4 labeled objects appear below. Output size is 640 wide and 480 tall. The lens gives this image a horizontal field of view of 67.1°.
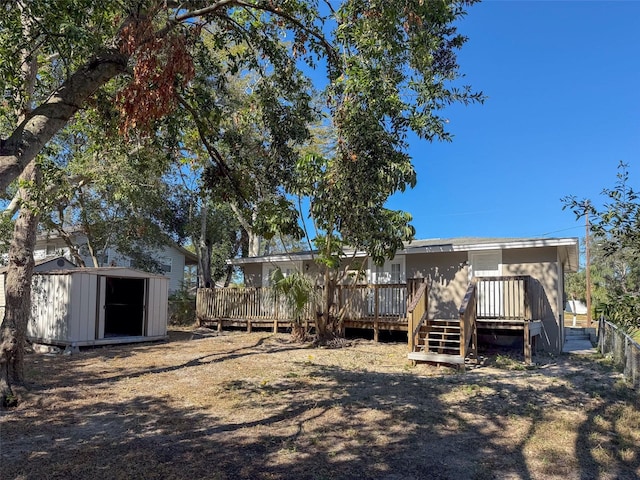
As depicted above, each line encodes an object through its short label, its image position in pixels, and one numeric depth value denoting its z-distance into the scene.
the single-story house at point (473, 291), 11.22
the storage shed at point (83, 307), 12.23
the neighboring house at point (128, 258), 23.61
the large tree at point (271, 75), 4.16
